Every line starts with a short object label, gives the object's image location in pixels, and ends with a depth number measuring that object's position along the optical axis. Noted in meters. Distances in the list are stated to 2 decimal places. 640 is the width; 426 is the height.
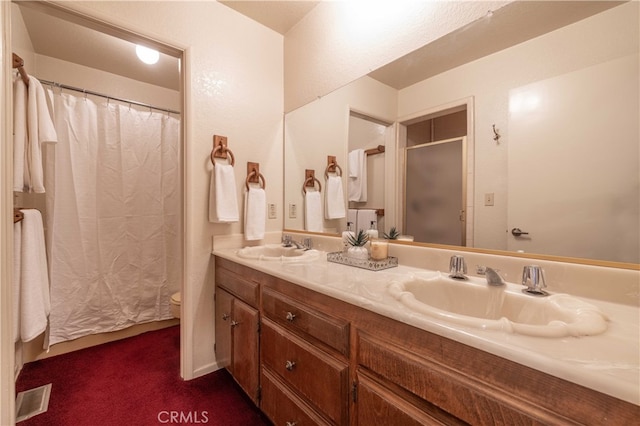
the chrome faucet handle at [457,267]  0.99
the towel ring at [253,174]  1.85
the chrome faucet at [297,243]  1.74
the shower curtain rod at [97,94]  1.96
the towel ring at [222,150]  1.68
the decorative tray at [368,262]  1.19
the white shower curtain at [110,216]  1.99
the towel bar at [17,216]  1.31
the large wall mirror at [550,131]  0.80
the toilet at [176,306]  2.11
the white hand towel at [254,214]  1.79
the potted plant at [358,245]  1.29
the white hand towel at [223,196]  1.64
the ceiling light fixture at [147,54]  1.84
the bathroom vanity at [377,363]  0.47
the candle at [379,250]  1.26
